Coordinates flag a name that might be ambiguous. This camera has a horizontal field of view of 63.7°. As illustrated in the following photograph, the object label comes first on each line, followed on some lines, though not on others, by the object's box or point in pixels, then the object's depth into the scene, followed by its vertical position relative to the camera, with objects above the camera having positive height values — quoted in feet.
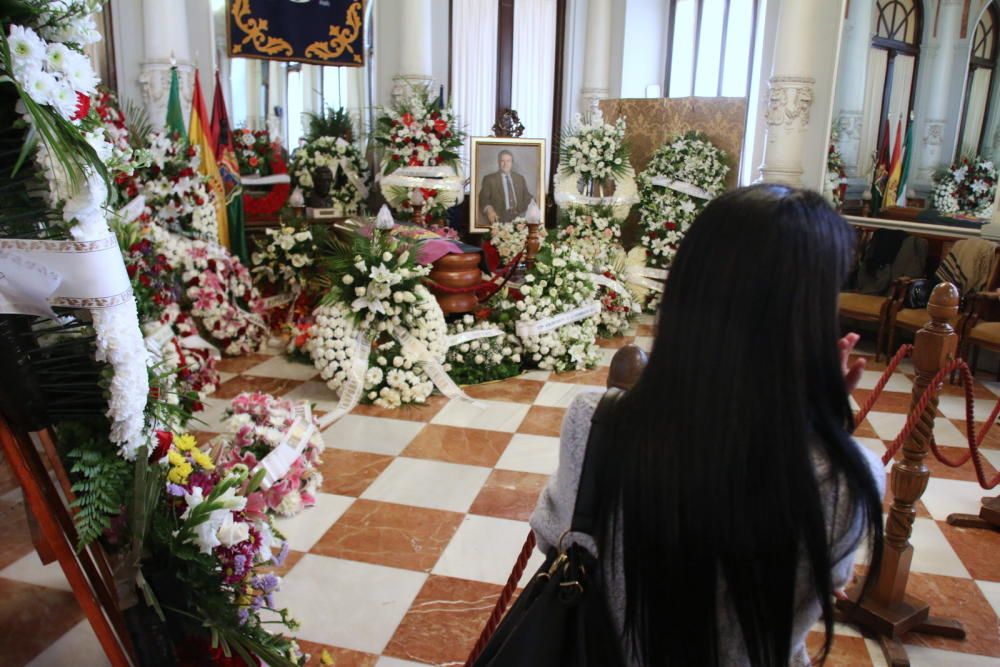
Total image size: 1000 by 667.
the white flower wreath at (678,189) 25.58 -1.85
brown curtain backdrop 25.72 +0.28
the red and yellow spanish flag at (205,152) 21.74 -0.97
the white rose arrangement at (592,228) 25.46 -3.20
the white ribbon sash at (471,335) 17.95 -4.68
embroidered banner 25.12 +2.72
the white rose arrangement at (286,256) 21.34 -3.60
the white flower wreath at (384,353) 16.56 -4.73
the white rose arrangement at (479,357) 18.33 -5.23
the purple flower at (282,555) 8.81 -4.66
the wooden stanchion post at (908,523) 8.96 -4.40
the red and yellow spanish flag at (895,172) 26.71 -1.17
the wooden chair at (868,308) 21.11 -4.49
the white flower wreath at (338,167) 26.43 -1.57
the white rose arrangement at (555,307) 19.11 -4.25
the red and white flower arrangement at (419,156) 25.55 -1.08
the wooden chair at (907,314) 19.65 -4.34
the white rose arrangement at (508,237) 25.85 -3.54
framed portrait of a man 26.22 -1.76
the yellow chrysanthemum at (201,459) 8.04 -3.34
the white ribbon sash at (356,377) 16.24 -5.09
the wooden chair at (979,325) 18.53 -4.27
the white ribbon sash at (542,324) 18.83 -4.53
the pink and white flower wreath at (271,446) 11.61 -4.75
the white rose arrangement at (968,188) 23.86 -1.48
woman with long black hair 3.54 -1.42
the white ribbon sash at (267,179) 25.89 -1.96
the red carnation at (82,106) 5.91 +0.04
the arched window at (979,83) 24.11 +1.66
